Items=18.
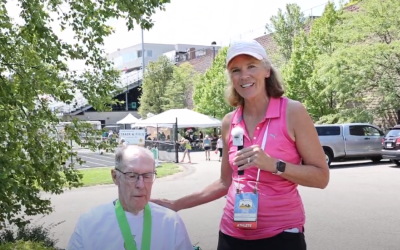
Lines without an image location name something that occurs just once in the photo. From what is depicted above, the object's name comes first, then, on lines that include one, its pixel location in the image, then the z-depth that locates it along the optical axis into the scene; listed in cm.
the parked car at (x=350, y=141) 1883
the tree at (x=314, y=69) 2573
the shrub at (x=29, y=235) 596
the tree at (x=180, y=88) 4453
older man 238
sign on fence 1780
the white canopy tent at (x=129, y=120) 3791
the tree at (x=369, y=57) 2058
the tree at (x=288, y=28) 3294
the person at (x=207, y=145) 2506
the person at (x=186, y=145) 2281
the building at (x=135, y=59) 5726
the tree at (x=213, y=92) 3509
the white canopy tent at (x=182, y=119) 2406
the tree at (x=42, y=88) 477
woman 224
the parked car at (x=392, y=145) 1706
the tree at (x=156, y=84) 4725
